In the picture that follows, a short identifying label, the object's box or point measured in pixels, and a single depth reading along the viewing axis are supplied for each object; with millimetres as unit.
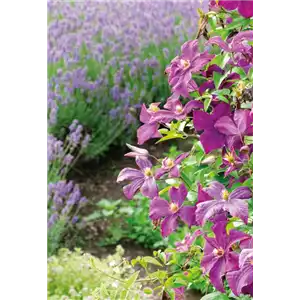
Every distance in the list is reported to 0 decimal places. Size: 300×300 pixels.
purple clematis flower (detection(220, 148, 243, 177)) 1663
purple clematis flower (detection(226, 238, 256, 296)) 1579
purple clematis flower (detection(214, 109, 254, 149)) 1636
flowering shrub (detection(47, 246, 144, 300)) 2634
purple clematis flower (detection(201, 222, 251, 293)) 1650
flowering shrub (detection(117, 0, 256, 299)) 1623
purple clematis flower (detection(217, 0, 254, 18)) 1590
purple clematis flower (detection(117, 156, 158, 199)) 1787
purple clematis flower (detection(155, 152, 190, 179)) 1768
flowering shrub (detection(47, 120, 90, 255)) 2989
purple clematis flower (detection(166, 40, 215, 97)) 1717
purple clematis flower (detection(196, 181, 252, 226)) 1607
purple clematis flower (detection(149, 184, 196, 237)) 1774
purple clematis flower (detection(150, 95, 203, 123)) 1758
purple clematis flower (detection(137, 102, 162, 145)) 1793
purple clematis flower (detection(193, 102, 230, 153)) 1673
